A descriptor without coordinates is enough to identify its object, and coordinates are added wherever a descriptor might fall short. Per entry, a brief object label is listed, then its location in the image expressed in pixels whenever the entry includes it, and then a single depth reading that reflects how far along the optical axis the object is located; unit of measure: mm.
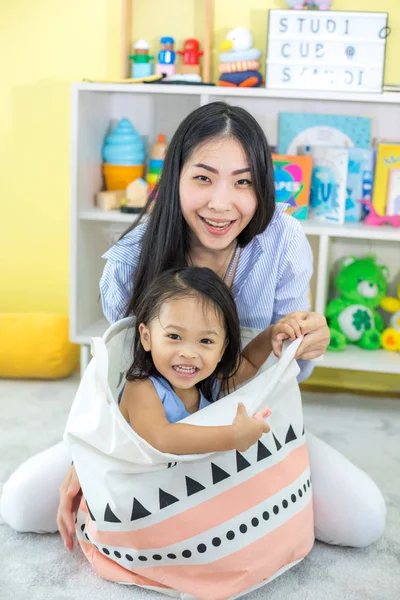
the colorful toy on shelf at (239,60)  2254
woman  1369
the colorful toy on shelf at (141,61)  2326
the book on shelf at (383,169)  2287
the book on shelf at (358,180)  2316
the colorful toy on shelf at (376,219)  2264
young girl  1182
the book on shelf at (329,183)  2250
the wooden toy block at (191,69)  2324
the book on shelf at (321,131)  2371
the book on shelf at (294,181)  2256
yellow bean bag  2398
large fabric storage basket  1205
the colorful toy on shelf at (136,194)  2379
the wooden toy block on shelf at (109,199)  2365
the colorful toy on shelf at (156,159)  2402
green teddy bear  2352
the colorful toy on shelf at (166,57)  2307
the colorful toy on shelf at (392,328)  2348
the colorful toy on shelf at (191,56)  2320
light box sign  2176
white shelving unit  2195
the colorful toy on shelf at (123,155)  2402
